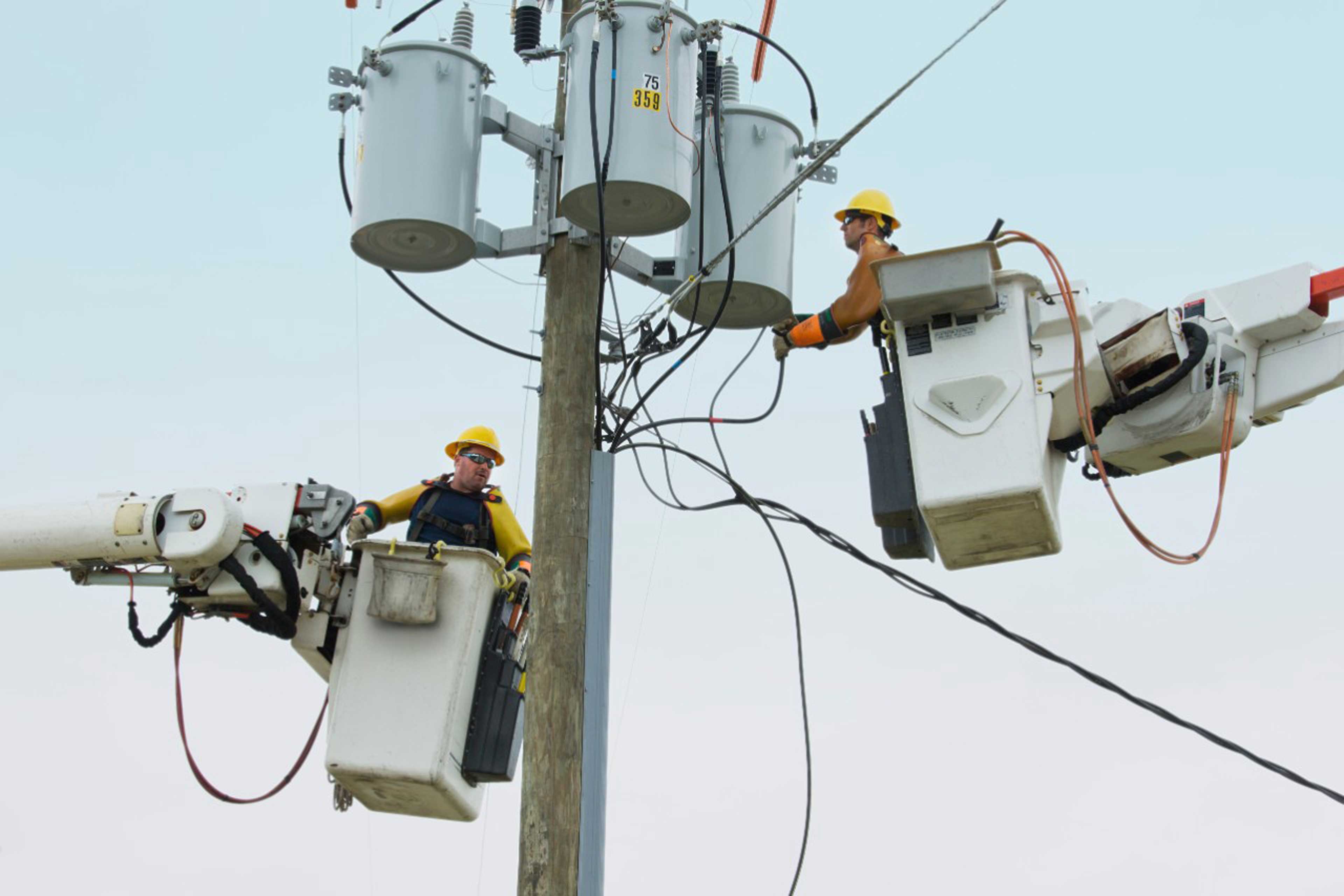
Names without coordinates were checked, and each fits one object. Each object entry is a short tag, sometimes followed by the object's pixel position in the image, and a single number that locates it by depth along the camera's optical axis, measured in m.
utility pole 14.86
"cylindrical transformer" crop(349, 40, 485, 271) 16.74
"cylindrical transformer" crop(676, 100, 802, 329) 17.38
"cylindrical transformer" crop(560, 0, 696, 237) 16.03
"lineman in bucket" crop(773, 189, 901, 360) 15.51
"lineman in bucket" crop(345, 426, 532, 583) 17.97
